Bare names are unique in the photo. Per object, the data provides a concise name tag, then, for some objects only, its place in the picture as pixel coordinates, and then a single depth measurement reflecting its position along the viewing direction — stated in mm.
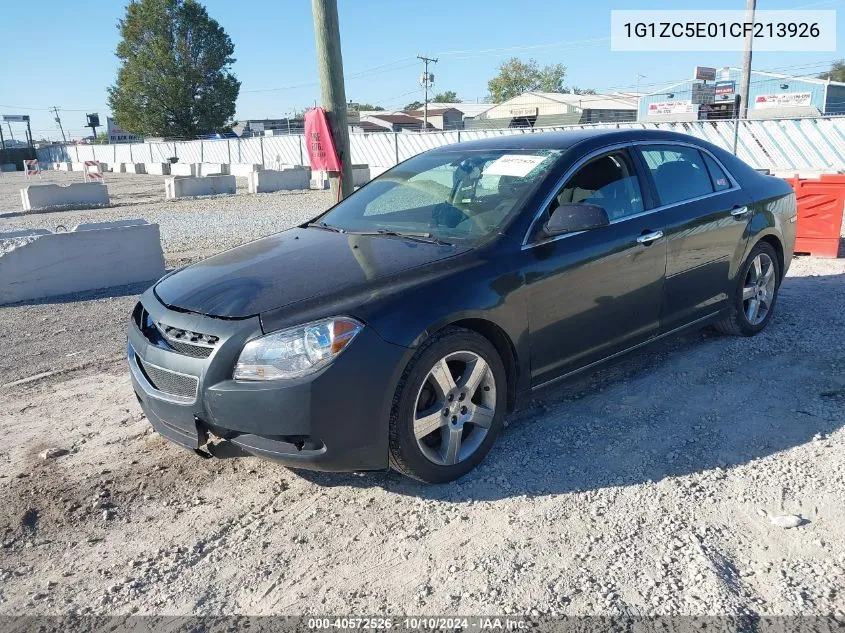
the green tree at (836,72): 75981
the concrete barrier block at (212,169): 31219
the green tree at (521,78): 93438
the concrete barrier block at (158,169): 36025
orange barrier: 8211
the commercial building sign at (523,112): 62294
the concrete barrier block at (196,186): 22250
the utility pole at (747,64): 24031
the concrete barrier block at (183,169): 32438
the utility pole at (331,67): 5652
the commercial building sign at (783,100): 40219
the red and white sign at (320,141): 5984
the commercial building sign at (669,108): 40500
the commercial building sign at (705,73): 39438
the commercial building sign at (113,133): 97188
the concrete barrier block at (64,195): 20031
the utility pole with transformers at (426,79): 69125
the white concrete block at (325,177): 24667
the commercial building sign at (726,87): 42156
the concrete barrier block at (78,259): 7590
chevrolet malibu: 2949
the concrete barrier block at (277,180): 23453
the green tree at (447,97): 126125
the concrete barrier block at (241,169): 30166
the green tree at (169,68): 60188
